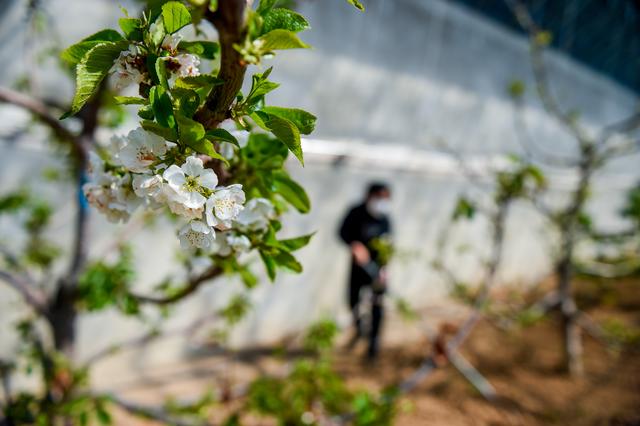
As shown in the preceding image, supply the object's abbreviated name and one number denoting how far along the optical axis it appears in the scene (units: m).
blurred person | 3.63
